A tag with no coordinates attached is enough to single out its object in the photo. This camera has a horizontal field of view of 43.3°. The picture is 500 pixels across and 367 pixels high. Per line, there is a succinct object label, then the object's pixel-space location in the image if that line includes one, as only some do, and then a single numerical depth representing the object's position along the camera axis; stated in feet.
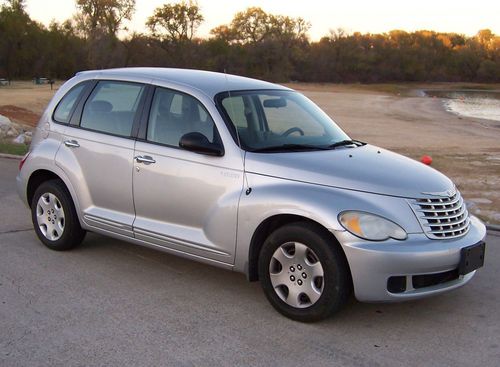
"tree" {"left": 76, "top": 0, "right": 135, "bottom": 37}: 318.45
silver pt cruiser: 14.14
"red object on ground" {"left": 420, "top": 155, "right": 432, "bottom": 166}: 42.76
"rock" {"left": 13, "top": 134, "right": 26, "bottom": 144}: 49.38
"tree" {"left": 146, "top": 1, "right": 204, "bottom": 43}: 359.05
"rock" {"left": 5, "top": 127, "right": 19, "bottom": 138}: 53.19
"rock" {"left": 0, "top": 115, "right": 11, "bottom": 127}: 54.05
